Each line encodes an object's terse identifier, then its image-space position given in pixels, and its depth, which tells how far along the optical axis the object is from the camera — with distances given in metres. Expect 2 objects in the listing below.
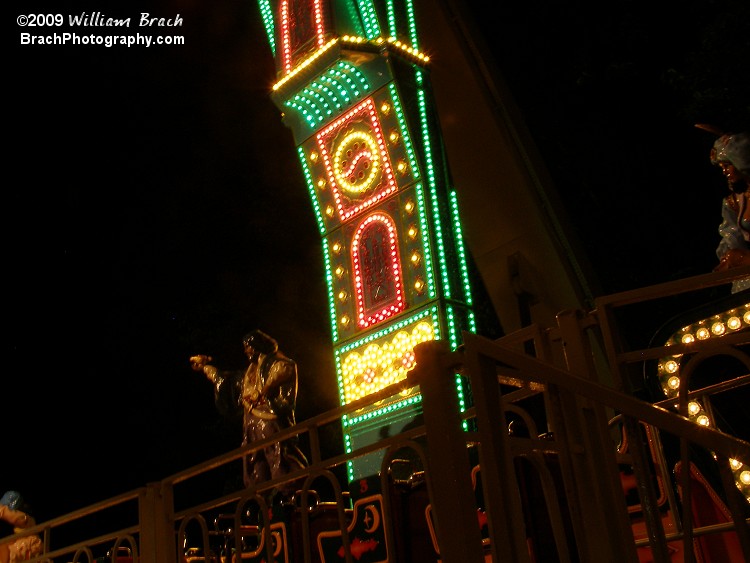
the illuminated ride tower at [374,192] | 10.77
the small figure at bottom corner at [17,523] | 9.77
